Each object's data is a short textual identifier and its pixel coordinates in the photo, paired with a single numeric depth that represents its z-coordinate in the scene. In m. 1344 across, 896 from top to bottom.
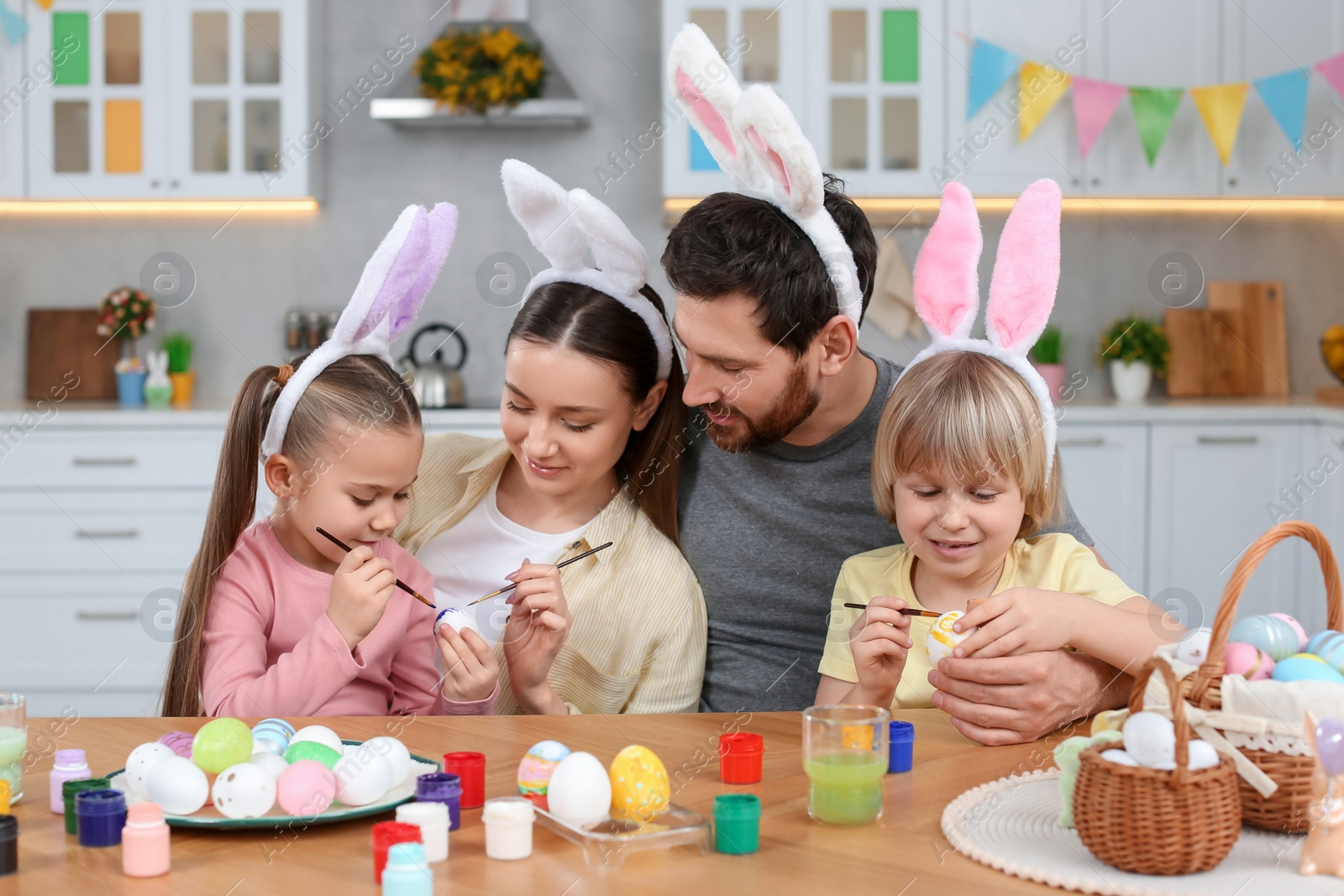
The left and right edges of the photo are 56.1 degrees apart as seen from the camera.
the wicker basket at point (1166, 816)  0.90
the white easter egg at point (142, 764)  1.05
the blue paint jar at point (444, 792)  1.00
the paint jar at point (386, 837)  0.90
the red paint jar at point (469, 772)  1.07
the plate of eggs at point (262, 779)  1.00
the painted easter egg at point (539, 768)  1.04
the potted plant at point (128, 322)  3.80
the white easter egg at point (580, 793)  0.99
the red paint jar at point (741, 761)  1.13
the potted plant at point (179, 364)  3.86
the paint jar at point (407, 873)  0.86
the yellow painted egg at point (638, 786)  1.00
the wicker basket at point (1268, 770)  0.98
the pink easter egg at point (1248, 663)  1.03
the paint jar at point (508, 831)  0.95
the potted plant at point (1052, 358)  3.83
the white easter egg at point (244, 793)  0.99
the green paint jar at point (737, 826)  0.96
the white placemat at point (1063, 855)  0.89
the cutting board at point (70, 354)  3.92
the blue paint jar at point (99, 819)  0.97
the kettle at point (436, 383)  3.52
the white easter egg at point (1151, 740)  0.91
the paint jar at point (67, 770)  1.11
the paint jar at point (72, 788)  1.02
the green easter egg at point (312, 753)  1.07
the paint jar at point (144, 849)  0.91
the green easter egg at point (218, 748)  1.05
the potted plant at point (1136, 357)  3.80
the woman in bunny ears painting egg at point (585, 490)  1.72
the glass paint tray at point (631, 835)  0.95
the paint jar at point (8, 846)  0.92
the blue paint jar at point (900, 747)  1.18
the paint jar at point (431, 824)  0.94
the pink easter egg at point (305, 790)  1.00
